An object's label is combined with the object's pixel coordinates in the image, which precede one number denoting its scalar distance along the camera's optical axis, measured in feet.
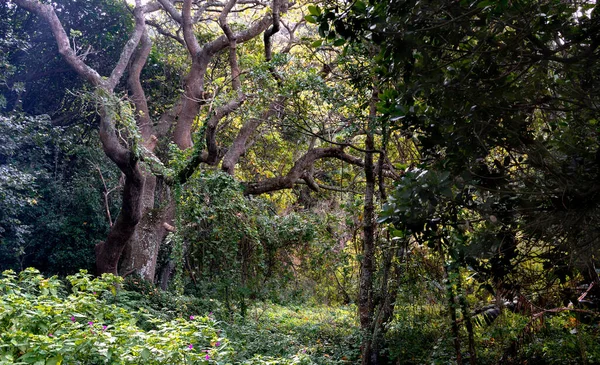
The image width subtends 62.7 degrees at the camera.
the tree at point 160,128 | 22.89
